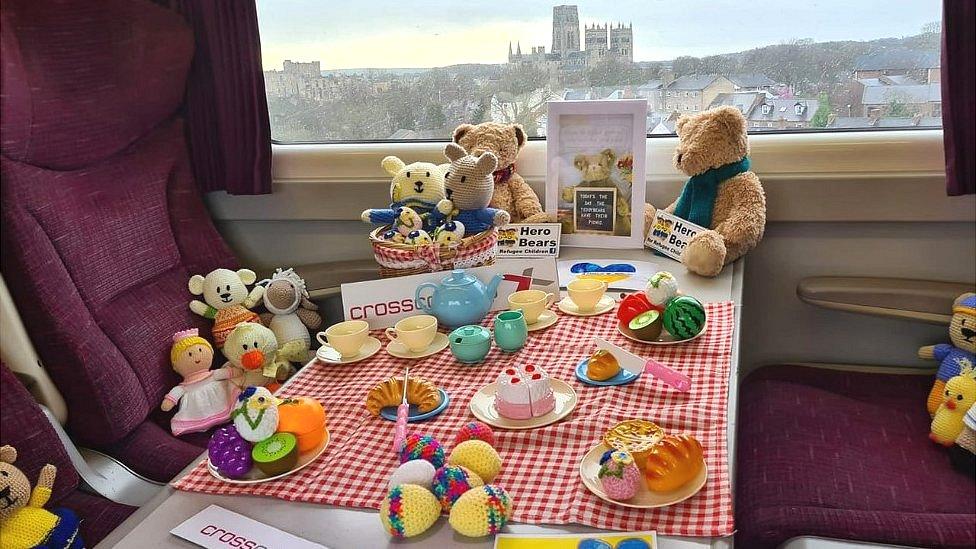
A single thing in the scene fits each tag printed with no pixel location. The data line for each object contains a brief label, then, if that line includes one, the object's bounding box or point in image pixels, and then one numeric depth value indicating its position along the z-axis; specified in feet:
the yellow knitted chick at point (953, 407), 4.82
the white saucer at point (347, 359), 4.58
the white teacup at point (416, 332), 4.47
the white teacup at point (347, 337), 4.53
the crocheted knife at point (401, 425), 3.53
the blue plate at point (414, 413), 3.79
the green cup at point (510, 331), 4.45
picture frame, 6.07
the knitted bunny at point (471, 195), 5.39
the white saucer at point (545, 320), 4.80
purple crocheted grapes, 3.42
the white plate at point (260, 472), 3.41
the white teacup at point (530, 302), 4.82
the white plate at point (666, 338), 4.44
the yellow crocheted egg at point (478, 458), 3.19
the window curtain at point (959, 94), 5.23
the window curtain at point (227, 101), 6.59
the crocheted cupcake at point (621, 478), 2.99
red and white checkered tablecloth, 3.00
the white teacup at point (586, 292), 4.96
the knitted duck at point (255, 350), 5.69
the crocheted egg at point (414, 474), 3.08
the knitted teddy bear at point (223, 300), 6.02
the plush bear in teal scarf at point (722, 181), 5.85
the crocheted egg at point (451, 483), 3.02
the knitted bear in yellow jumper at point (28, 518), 3.58
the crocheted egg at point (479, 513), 2.89
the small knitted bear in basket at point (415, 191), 5.54
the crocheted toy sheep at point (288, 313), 6.08
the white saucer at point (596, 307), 5.01
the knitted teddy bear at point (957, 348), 5.13
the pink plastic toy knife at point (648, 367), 3.83
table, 2.94
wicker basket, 5.08
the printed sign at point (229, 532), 3.01
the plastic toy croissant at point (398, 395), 3.87
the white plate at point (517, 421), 3.65
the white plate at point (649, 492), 2.99
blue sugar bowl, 4.34
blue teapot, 4.81
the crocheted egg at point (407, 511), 2.91
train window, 6.24
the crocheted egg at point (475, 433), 3.43
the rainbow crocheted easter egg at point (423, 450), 3.26
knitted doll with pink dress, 5.52
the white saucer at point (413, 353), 4.55
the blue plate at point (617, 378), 4.00
